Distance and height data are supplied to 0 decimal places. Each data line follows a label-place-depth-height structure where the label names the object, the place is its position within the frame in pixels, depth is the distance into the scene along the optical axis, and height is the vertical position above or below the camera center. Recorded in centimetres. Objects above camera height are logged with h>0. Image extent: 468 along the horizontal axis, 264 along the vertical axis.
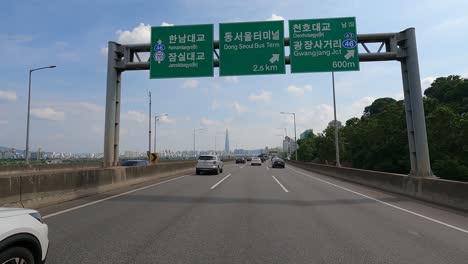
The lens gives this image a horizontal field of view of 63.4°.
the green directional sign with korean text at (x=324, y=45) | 1775 +556
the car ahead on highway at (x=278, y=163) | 5390 -3
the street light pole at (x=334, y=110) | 3569 +489
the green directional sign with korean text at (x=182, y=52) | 1864 +557
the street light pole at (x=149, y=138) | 5103 +363
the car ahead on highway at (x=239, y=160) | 8341 +79
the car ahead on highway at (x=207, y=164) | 3300 +2
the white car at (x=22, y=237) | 381 -73
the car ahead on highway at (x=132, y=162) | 3247 +32
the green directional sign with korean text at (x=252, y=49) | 1831 +557
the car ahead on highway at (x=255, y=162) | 6481 +23
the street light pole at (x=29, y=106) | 3487 +566
